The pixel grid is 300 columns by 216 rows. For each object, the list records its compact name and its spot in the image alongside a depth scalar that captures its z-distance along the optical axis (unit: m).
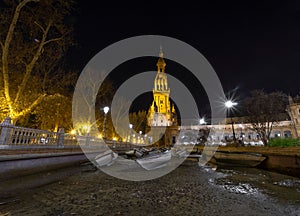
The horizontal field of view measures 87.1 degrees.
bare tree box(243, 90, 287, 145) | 21.25
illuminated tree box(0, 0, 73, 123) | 13.91
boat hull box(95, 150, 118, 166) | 11.08
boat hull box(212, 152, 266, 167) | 12.77
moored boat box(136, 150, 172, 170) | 9.66
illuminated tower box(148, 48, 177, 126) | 83.81
